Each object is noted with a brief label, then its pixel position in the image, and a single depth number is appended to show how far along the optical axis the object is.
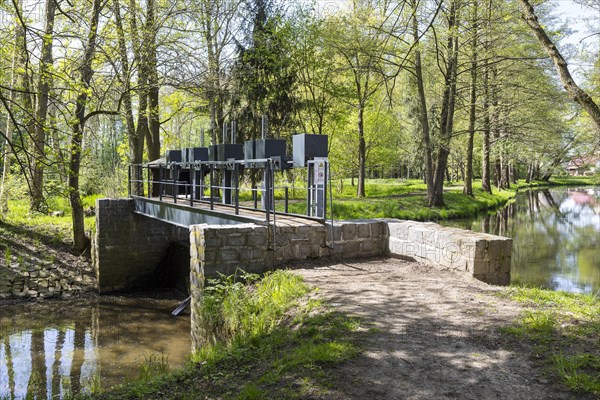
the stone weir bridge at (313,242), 7.59
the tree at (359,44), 20.64
